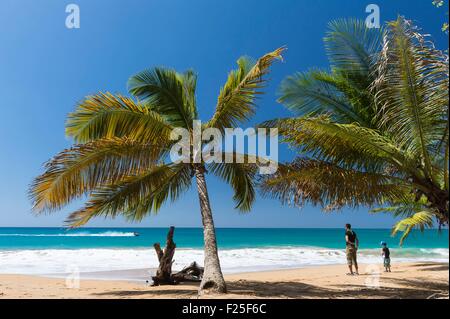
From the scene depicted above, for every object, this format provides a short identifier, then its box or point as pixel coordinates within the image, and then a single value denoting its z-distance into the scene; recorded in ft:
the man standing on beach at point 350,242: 47.47
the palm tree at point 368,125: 24.88
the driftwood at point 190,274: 41.09
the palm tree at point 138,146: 28.40
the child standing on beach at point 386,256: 56.54
